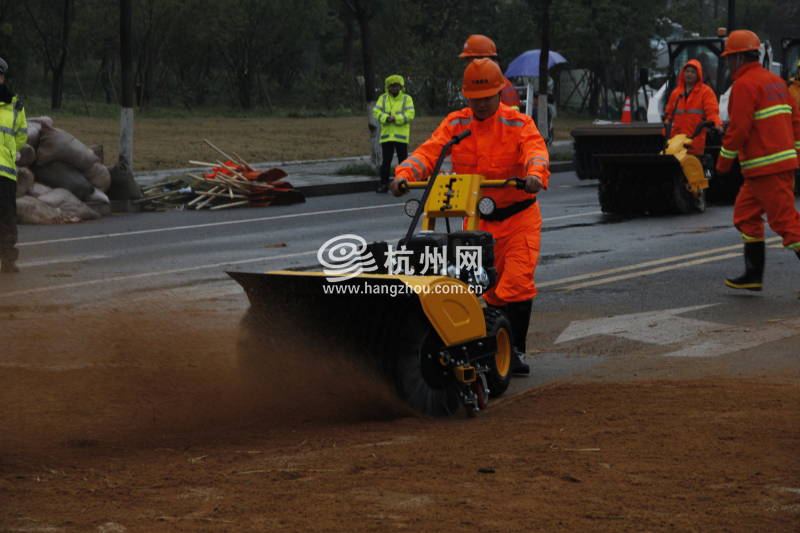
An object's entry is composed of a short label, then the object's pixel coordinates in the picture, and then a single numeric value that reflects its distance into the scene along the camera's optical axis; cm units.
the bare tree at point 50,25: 4619
